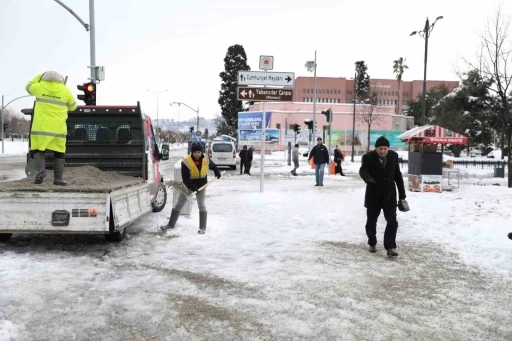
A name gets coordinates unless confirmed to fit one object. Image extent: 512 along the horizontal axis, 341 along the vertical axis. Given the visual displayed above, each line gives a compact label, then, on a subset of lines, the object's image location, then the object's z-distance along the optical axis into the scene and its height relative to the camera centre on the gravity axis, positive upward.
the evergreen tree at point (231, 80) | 65.25 +8.63
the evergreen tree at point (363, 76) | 97.78 +14.74
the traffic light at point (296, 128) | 32.31 +1.11
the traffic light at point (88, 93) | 13.96 +1.42
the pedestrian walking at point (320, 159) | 17.48 -0.55
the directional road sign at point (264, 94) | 13.23 +1.39
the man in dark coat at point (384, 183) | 6.89 -0.56
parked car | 27.53 -0.61
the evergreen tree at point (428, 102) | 66.11 +6.81
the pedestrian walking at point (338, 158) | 23.84 -0.68
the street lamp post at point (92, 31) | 16.20 +3.84
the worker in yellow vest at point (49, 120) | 6.76 +0.28
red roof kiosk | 14.71 -0.39
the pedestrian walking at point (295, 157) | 23.73 -0.68
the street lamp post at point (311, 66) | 31.19 +5.25
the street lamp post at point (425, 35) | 20.81 +5.01
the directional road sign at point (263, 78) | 13.27 +1.84
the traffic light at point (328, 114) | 24.62 +1.60
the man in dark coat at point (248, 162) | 23.02 -0.94
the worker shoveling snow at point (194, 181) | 8.09 -0.68
